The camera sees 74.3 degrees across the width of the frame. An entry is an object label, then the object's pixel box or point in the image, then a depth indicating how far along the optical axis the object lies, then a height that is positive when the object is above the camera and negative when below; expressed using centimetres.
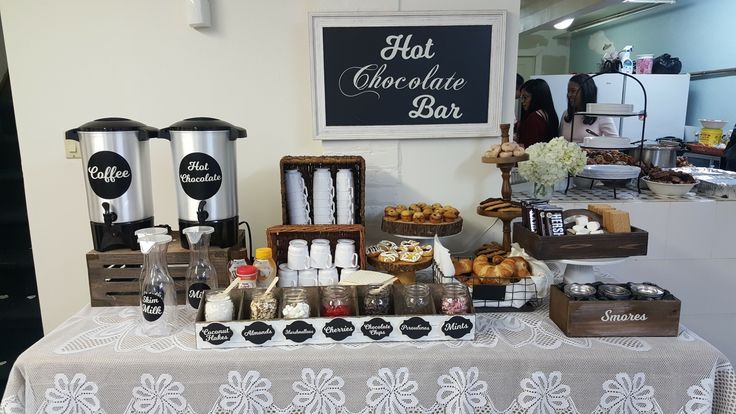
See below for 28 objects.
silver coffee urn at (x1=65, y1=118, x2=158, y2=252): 125 -14
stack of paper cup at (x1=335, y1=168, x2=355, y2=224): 150 -23
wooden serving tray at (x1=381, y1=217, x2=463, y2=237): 149 -32
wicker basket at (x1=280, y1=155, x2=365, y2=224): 148 -14
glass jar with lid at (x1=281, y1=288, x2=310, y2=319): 111 -42
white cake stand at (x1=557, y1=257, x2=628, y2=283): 126 -39
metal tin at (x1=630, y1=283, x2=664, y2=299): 112 -39
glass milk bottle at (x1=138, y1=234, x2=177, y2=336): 113 -39
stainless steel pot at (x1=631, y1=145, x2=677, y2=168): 248 -18
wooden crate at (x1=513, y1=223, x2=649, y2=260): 123 -31
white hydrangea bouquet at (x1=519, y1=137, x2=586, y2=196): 158 -13
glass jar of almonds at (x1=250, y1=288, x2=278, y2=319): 111 -42
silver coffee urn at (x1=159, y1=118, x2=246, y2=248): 127 -13
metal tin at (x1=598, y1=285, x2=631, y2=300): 111 -39
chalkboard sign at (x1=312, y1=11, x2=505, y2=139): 162 +16
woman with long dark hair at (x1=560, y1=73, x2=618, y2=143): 288 +2
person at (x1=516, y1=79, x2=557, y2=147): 294 +4
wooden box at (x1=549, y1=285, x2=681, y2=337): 109 -44
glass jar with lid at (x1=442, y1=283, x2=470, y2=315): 113 -41
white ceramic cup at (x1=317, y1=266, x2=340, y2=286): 133 -42
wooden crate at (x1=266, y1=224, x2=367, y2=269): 139 -33
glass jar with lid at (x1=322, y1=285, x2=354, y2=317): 113 -41
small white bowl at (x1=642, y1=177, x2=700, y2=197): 209 -29
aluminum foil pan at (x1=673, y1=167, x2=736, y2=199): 207 -27
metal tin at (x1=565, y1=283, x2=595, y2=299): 113 -39
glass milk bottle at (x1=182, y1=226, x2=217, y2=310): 124 -38
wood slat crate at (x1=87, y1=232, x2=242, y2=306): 128 -40
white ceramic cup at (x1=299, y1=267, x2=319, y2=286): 133 -42
